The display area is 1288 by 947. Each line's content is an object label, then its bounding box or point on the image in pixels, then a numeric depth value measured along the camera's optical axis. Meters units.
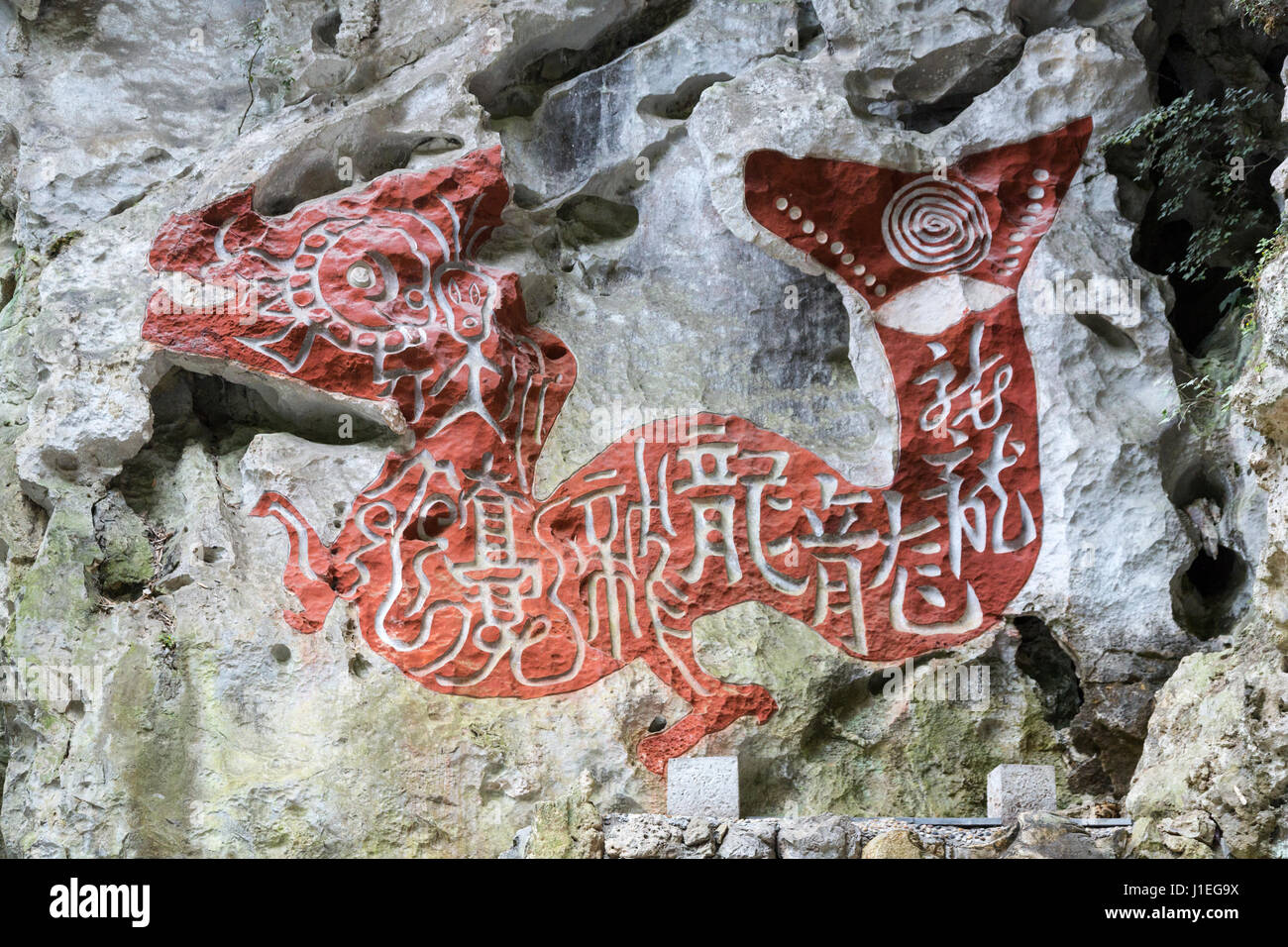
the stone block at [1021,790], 5.45
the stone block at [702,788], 5.43
